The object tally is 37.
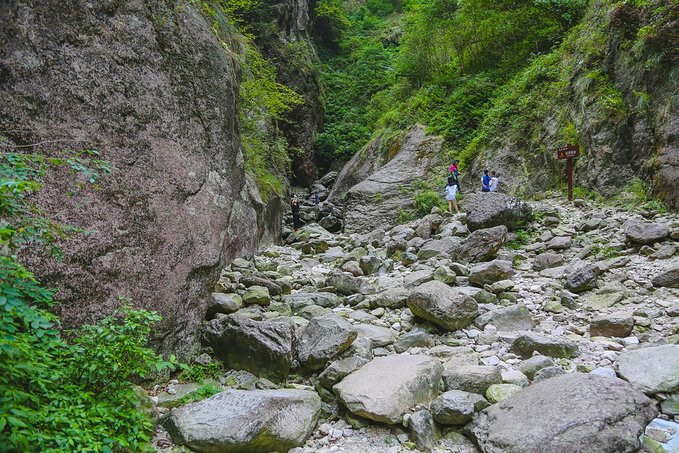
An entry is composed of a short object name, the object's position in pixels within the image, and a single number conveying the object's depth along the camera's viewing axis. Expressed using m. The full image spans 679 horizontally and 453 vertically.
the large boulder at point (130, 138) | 4.20
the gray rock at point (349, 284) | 7.94
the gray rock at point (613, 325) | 5.07
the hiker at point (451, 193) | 12.64
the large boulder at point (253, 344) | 4.91
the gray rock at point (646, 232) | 7.19
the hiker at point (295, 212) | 17.69
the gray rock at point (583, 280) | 6.54
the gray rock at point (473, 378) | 4.17
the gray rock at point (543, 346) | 4.78
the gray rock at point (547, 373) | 4.19
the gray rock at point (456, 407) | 3.78
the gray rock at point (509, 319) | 5.71
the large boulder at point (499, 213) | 9.91
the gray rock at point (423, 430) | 3.65
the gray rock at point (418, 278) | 7.75
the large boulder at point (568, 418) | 3.12
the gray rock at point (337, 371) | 4.62
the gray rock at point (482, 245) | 8.91
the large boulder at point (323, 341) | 5.00
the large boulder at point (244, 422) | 3.45
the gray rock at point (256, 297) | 6.89
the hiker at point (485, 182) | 12.74
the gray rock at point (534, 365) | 4.39
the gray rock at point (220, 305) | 5.85
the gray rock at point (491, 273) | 7.38
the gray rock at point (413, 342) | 5.48
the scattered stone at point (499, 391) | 3.97
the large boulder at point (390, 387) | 3.90
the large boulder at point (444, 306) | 5.77
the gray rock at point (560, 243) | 8.48
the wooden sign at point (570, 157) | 10.66
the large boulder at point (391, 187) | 15.17
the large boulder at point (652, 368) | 3.74
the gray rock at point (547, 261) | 7.86
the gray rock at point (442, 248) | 9.46
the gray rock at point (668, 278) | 5.90
